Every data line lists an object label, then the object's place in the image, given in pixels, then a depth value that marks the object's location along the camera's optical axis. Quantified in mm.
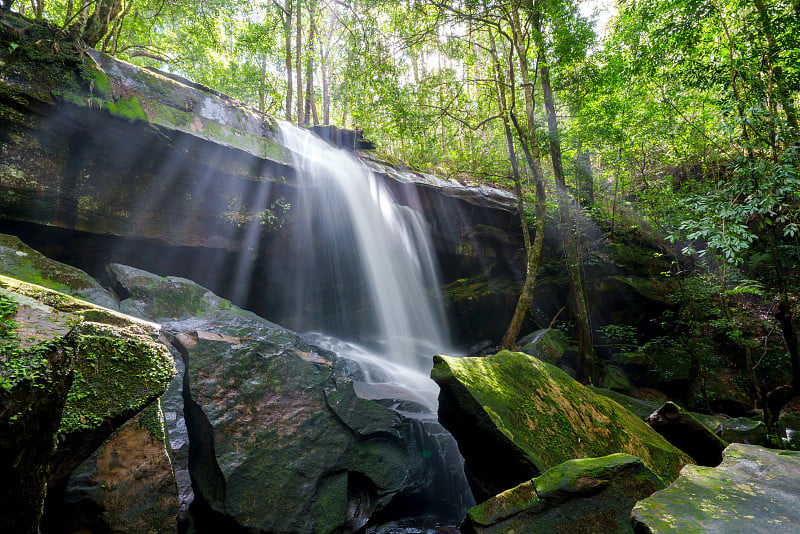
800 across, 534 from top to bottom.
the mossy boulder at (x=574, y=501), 2512
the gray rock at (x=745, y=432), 5527
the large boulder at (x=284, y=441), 3301
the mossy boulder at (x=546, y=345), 9039
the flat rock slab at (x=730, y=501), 1579
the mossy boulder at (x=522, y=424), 3547
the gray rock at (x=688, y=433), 4742
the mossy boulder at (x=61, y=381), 1454
